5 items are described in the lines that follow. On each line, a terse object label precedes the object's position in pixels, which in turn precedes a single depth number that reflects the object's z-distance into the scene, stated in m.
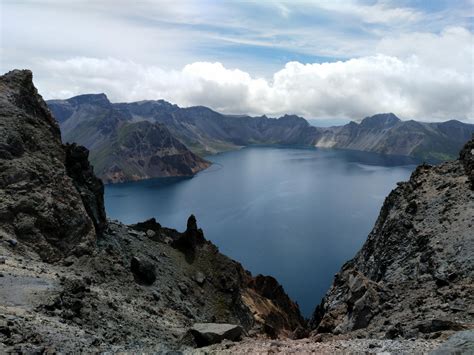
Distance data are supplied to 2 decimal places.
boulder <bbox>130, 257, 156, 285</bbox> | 50.97
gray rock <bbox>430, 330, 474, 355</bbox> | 17.09
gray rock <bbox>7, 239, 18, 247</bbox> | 37.21
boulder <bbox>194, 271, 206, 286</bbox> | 62.44
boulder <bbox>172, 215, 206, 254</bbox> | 69.00
